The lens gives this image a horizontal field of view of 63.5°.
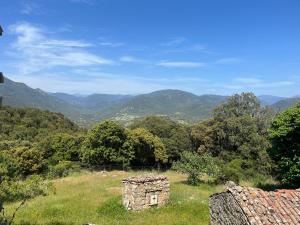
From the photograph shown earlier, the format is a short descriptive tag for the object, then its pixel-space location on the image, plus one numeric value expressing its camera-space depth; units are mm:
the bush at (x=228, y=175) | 22929
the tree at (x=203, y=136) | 41310
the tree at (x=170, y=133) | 45441
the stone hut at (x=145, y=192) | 15815
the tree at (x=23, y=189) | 18923
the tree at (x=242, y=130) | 36637
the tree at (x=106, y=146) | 34926
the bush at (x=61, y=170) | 31504
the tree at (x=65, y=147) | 40810
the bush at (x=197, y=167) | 21886
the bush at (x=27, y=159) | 36996
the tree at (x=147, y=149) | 40017
